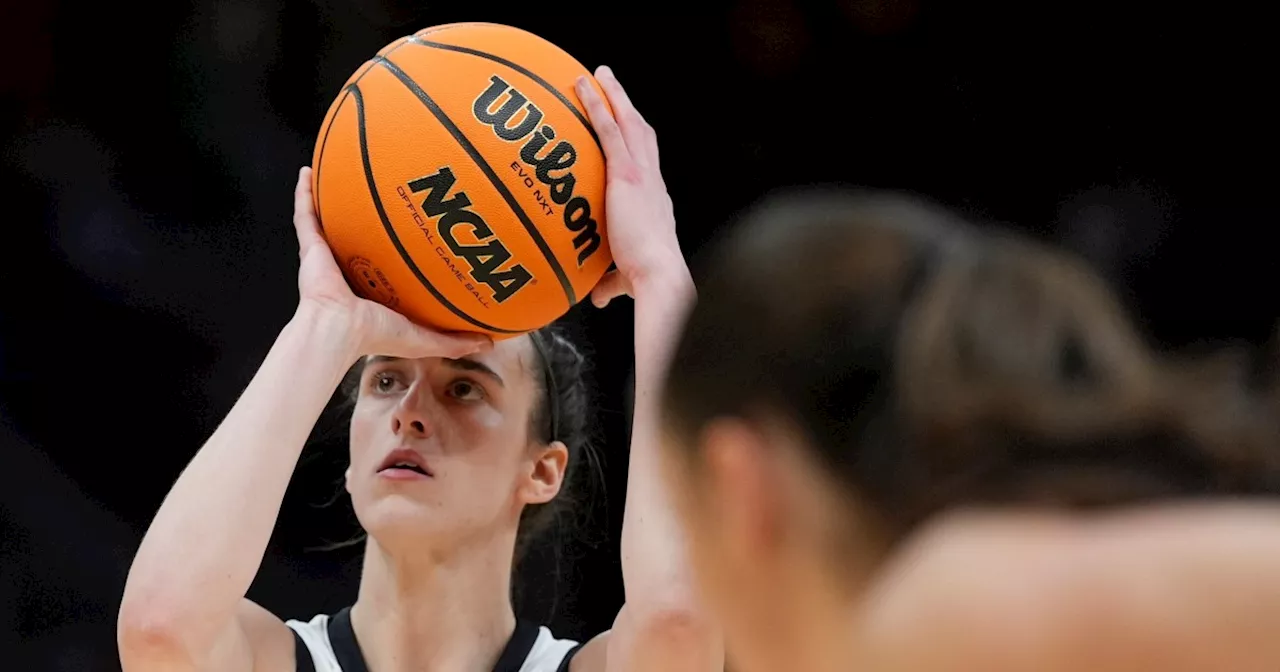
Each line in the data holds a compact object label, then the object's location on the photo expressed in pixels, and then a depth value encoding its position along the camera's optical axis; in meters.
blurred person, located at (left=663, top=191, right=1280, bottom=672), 2.88
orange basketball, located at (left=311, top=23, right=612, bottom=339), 4.27
